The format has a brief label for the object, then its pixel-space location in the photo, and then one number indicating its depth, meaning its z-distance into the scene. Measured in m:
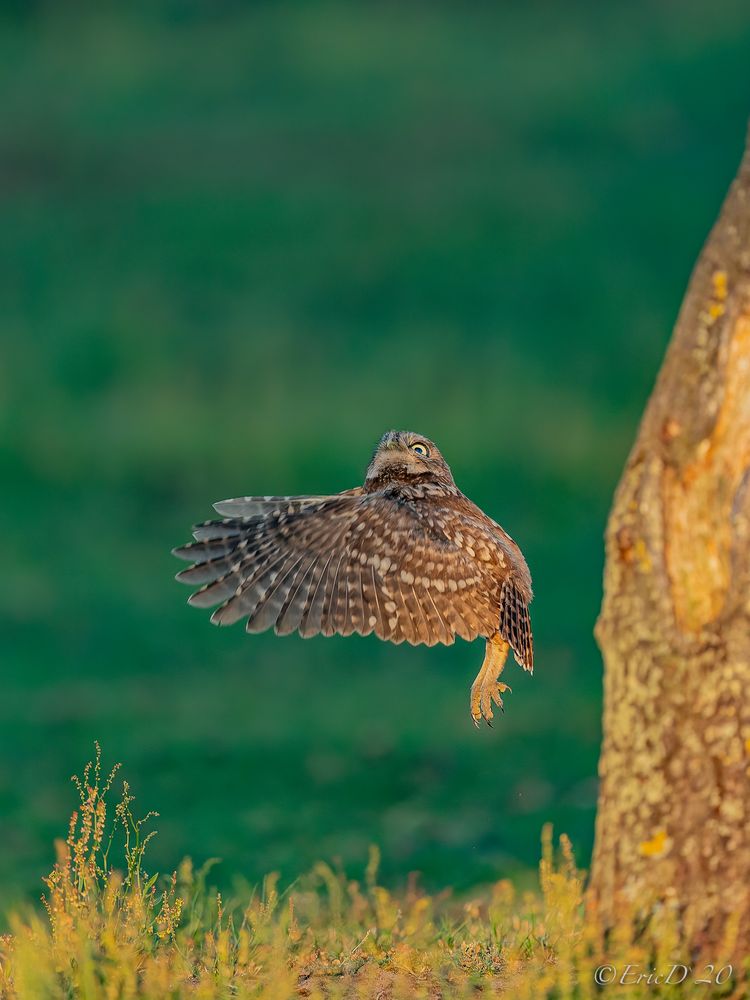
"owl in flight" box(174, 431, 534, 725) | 11.56
